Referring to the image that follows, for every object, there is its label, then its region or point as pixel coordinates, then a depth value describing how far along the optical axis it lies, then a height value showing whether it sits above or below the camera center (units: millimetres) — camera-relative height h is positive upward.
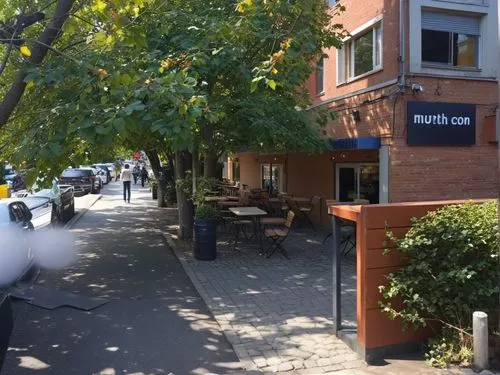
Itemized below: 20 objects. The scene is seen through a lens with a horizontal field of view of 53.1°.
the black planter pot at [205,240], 10008 -1417
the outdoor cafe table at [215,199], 13135 -832
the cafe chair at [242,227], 11212 -1443
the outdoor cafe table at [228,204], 13531 -933
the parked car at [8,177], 32219 -465
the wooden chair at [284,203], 14334 -1000
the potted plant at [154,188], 26128 -960
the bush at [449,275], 4539 -986
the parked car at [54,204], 12250 -934
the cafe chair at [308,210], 13969 -1145
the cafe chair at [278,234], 10133 -1321
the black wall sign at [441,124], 11055 +1001
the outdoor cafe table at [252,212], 10664 -933
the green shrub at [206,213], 10125 -886
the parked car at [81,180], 28628 -577
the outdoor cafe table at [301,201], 14691 -959
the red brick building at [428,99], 11102 +1574
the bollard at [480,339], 4270 -1471
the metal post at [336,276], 5309 -1168
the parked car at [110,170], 47494 -4
